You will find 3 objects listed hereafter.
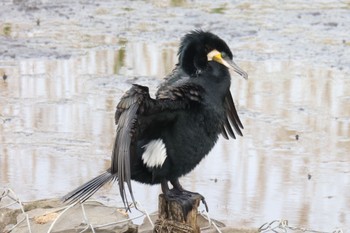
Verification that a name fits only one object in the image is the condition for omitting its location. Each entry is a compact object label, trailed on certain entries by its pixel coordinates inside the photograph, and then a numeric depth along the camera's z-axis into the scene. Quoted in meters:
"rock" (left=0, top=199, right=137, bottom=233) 10.27
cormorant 8.42
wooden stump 8.79
